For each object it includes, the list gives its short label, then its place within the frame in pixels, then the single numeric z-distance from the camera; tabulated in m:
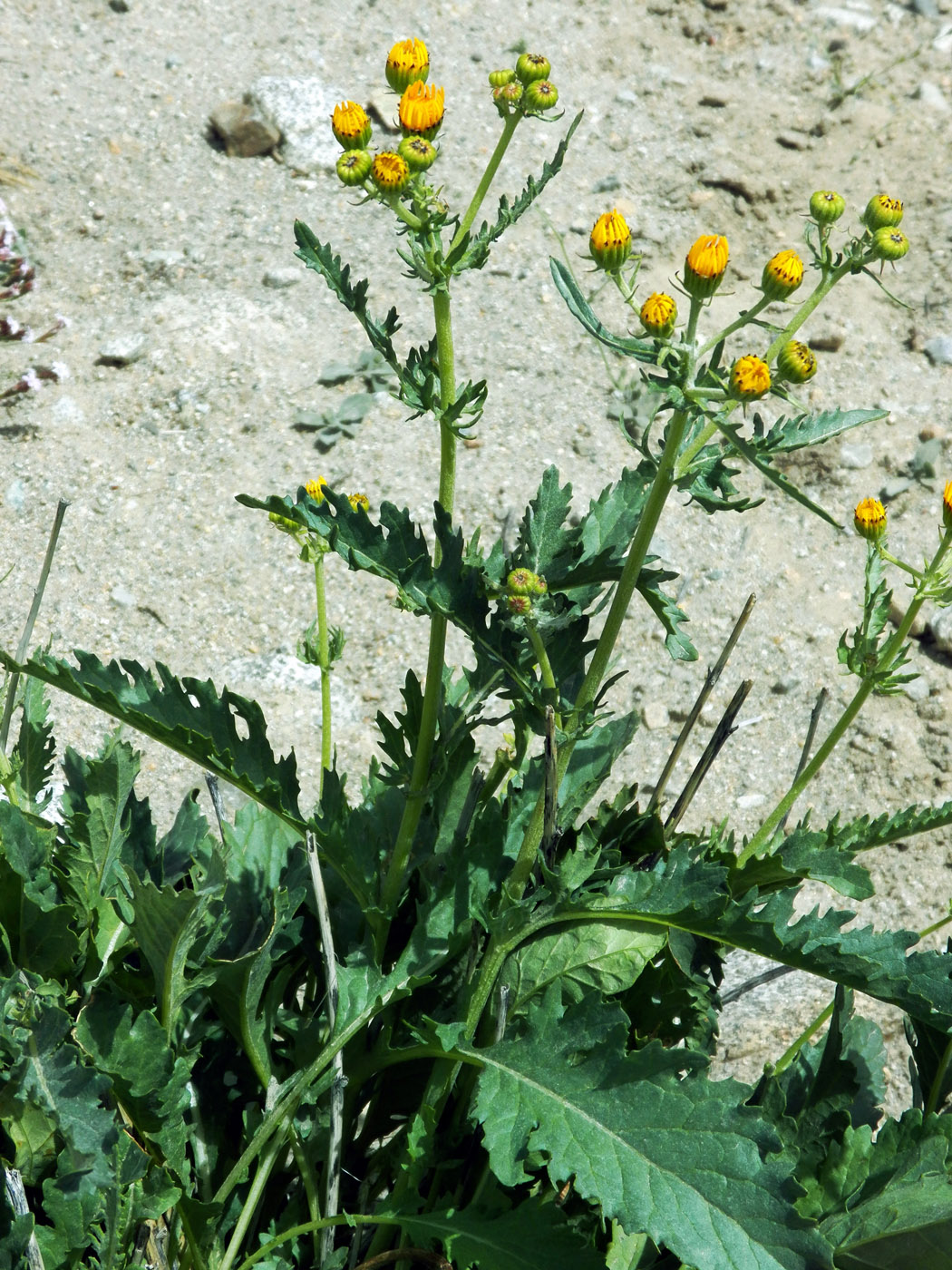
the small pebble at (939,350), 4.22
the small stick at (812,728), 1.90
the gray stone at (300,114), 4.62
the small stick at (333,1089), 1.51
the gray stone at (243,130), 4.62
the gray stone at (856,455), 3.89
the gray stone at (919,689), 3.39
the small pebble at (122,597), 3.42
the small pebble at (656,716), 3.37
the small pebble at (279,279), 4.23
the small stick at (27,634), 1.76
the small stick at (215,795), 1.89
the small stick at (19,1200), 1.42
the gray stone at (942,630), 3.44
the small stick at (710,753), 1.83
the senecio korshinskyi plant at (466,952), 1.42
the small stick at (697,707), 1.87
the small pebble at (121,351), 3.91
